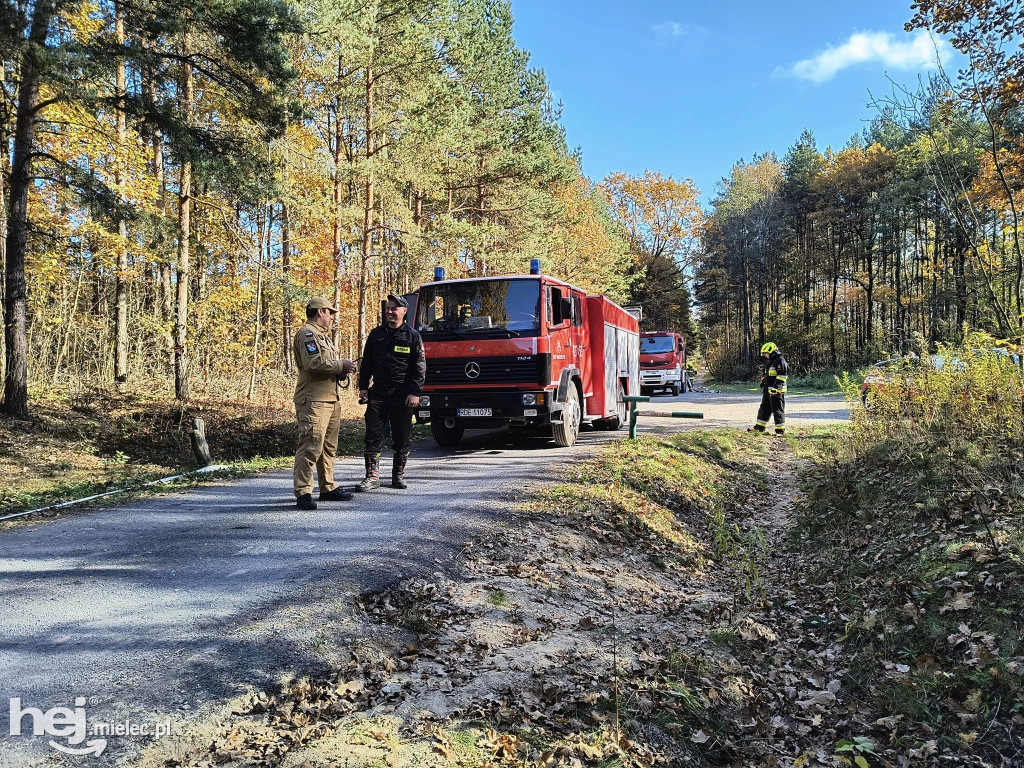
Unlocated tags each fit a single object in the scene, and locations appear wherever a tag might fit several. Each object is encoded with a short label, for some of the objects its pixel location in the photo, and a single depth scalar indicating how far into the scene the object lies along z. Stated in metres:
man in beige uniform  5.88
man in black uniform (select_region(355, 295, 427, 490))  6.98
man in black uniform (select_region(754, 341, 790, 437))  13.24
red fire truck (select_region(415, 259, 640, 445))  9.48
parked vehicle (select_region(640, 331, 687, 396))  30.02
